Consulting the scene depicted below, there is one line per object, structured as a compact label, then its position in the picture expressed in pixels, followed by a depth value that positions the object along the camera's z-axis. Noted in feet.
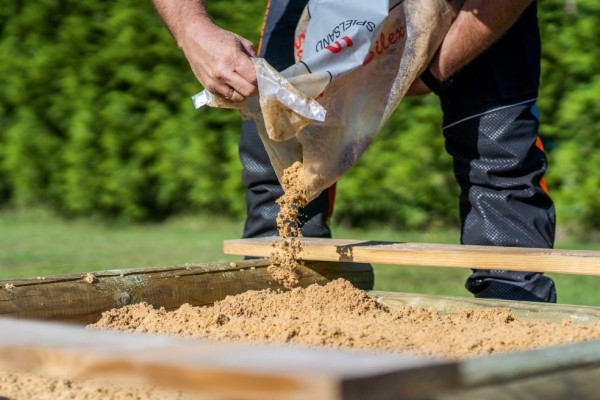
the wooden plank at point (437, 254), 15.46
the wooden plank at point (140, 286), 15.01
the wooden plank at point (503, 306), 15.19
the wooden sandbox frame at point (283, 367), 6.82
